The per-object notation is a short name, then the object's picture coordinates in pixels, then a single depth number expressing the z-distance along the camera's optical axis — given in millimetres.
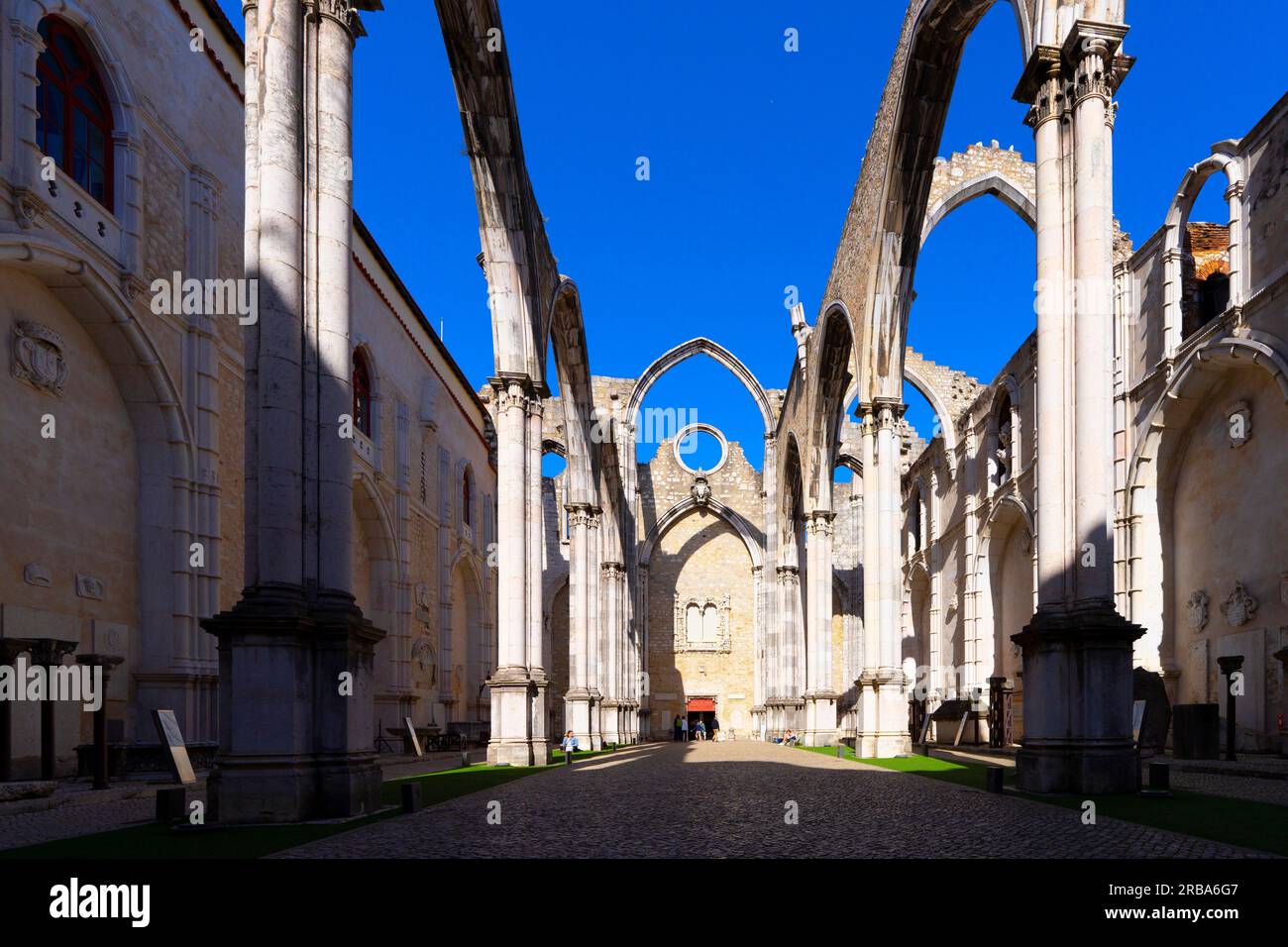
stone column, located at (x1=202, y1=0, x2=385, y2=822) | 7527
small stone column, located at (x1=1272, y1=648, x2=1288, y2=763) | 15883
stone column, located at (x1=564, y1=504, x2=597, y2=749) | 25734
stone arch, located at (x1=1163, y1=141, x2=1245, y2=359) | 18328
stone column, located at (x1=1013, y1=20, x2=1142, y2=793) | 8906
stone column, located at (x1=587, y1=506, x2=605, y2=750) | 27125
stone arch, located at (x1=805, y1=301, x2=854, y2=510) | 25062
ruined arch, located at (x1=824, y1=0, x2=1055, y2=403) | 16125
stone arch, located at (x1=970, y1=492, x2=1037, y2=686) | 28492
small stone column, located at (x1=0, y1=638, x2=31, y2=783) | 10523
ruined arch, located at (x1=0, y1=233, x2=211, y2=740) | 14367
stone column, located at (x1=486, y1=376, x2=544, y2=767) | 16125
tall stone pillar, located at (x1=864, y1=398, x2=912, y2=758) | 18797
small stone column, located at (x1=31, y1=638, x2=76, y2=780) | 10805
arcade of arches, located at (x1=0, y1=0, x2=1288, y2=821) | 8336
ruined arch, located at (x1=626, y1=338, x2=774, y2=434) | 38000
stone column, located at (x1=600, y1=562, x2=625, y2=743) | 30375
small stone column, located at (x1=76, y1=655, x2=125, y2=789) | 11203
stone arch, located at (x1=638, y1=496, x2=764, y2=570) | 41625
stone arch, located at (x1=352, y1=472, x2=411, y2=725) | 25406
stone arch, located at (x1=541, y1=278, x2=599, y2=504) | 26406
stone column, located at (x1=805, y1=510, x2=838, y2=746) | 26297
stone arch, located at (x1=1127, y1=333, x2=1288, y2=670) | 19438
